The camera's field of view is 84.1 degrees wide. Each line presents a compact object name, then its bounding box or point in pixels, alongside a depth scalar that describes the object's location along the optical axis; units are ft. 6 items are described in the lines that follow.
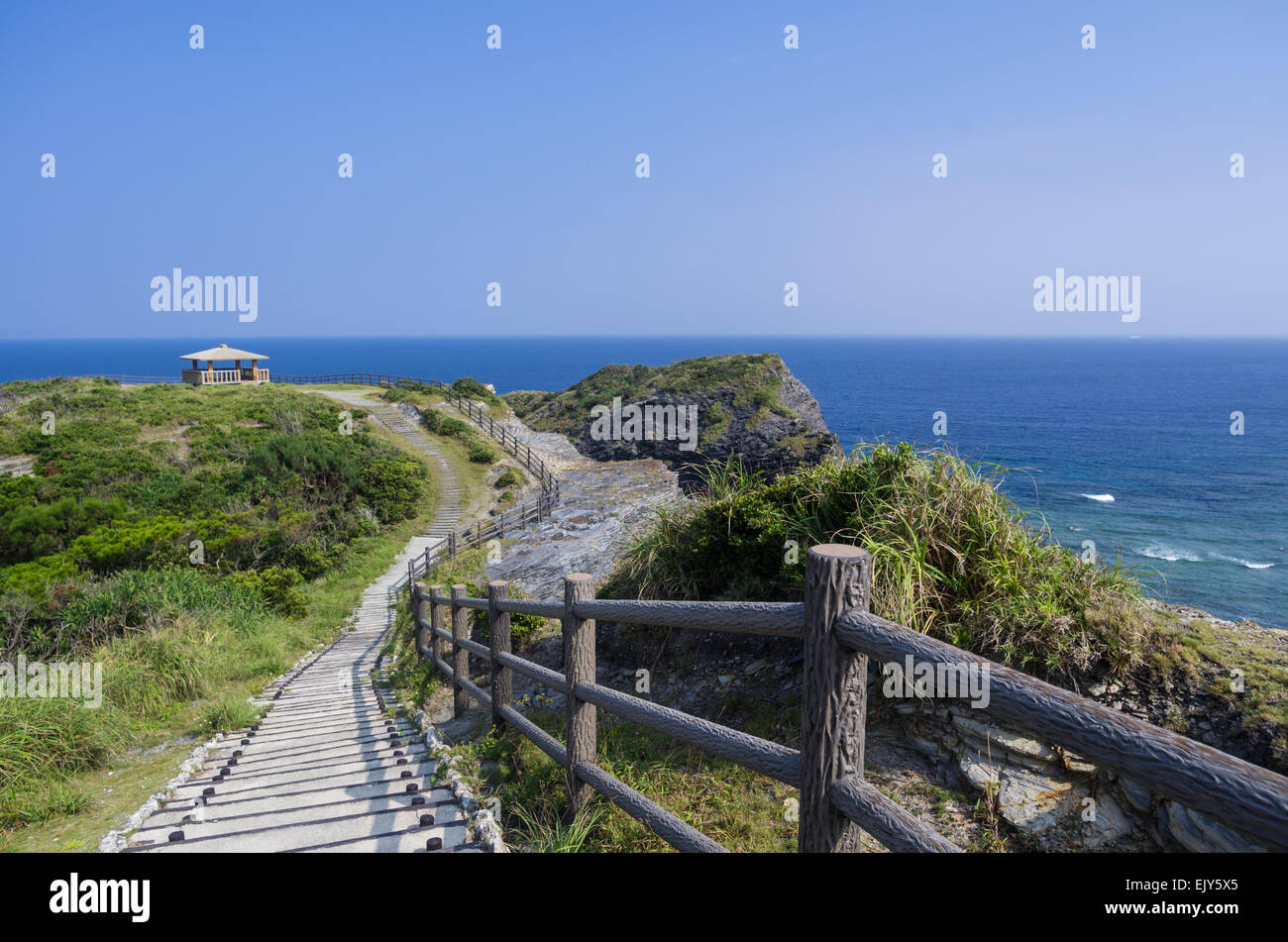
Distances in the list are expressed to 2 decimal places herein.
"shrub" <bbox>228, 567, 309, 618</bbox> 54.54
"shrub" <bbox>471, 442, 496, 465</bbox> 109.29
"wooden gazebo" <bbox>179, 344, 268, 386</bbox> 143.13
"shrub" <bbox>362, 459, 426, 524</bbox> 88.81
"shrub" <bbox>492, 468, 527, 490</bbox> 101.63
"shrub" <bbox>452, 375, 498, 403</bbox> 148.97
